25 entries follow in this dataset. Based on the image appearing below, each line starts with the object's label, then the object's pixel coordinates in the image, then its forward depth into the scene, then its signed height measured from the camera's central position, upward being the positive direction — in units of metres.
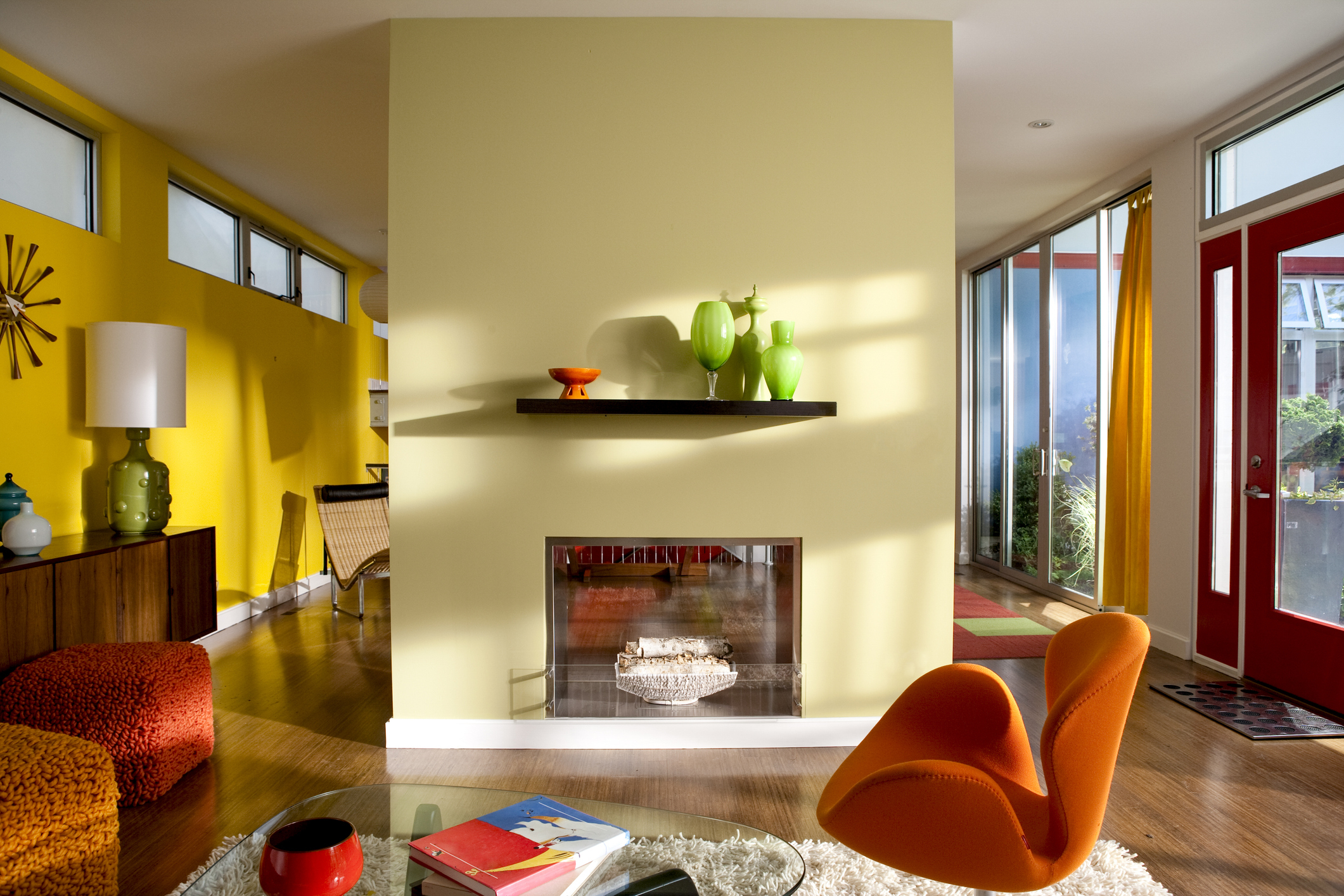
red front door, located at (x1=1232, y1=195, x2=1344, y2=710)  3.22 -0.06
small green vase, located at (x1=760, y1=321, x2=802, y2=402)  2.79 +0.28
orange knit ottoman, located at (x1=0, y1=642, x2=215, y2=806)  2.47 -0.80
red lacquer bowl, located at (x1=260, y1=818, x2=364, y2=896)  1.23 -0.64
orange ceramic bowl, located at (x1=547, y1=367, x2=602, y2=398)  2.78 +0.23
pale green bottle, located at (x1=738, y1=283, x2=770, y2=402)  2.87 +0.34
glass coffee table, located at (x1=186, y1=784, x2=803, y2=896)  1.31 -0.72
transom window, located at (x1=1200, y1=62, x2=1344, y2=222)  3.28 +1.28
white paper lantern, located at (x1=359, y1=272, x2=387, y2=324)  5.27 +0.98
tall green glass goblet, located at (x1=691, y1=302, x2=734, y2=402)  2.79 +0.38
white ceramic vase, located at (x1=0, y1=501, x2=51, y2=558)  3.01 -0.32
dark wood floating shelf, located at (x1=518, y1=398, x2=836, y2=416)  2.74 +0.13
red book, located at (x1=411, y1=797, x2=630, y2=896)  1.29 -0.68
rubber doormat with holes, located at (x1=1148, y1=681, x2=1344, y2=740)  3.03 -1.08
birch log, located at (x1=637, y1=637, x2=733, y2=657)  3.03 -0.76
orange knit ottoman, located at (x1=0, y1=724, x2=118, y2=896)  1.69 -0.81
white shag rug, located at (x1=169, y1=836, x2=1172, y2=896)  1.29 -0.71
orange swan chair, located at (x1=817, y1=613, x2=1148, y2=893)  1.45 -0.67
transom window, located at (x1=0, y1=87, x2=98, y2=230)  3.38 +1.27
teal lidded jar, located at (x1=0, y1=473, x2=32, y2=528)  3.15 -0.19
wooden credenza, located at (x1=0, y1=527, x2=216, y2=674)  2.77 -0.58
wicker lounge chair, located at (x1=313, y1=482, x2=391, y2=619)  4.88 -0.54
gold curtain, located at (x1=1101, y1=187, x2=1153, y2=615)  4.48 +0.11
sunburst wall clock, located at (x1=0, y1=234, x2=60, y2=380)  3.30 +0.56
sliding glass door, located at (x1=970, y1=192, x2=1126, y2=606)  5.05 +0.28
